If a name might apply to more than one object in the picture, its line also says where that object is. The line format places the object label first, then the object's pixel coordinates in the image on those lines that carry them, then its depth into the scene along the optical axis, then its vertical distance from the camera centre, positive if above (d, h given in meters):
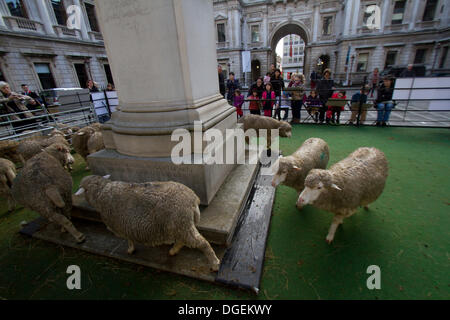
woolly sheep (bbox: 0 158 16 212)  3.22 -1.23
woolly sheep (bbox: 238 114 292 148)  4.86 -1.04
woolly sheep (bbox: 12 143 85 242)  2.48 -1.15
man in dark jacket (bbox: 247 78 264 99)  7.60 -0.30
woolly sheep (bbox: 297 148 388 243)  2.28 -1.24
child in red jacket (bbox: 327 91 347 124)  7.42 -1.20
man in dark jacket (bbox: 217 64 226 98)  8.15 -0.01
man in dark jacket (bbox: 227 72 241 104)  9.13 -0.30
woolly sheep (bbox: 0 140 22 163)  4.54 -1.16
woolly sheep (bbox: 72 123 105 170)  4.40 -1.06
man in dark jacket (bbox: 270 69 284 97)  7.81 -0.18
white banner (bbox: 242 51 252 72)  14.95 +1.45
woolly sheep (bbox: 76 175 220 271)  1.95 -1.18
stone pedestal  2.46 +0.02
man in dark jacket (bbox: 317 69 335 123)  7.68 -0.57
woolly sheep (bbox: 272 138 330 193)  2.84 -1.23
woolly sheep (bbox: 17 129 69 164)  4.21 -1.01
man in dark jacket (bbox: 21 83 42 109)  7.00 -0.13
